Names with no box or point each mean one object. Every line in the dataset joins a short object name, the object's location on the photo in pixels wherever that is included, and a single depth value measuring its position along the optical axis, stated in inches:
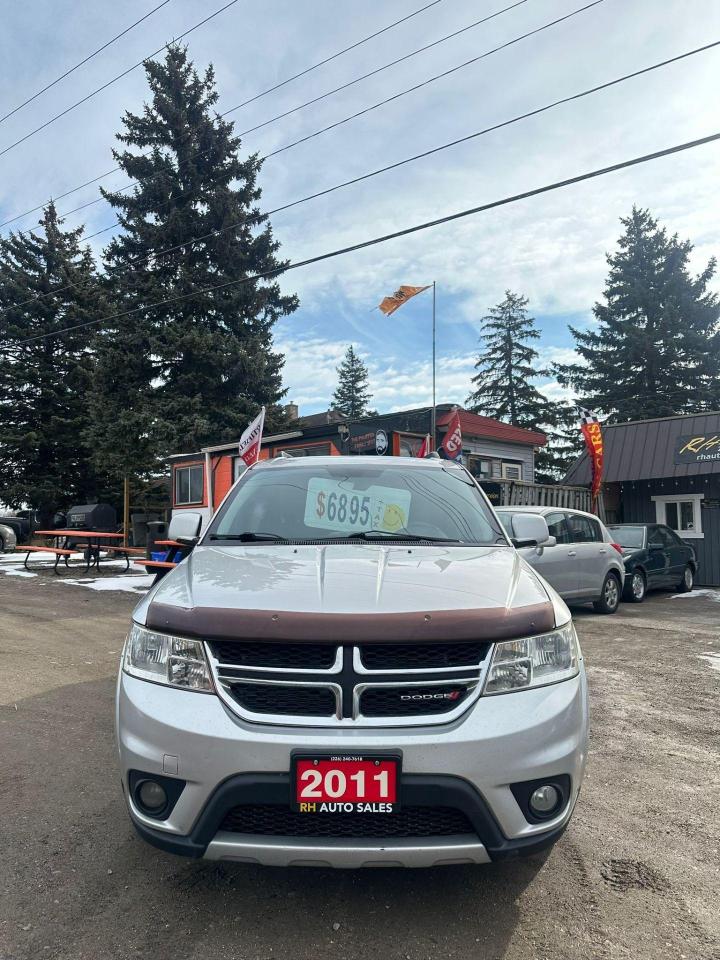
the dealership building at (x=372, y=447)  680.4
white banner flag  555.5
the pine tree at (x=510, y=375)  1822.1
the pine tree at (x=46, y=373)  1240.8
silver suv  85.2
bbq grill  1055.6
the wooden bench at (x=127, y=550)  665.6
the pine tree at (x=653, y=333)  1386.6
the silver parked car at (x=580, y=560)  375.6
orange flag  789.2
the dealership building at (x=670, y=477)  660.7
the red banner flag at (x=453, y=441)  642.8
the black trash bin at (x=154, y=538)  381.8
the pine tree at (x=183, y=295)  1083.9
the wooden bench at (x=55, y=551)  623.5
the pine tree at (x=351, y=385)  2522.1
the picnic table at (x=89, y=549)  617.6
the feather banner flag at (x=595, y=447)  630.5
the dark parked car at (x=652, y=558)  489.7
